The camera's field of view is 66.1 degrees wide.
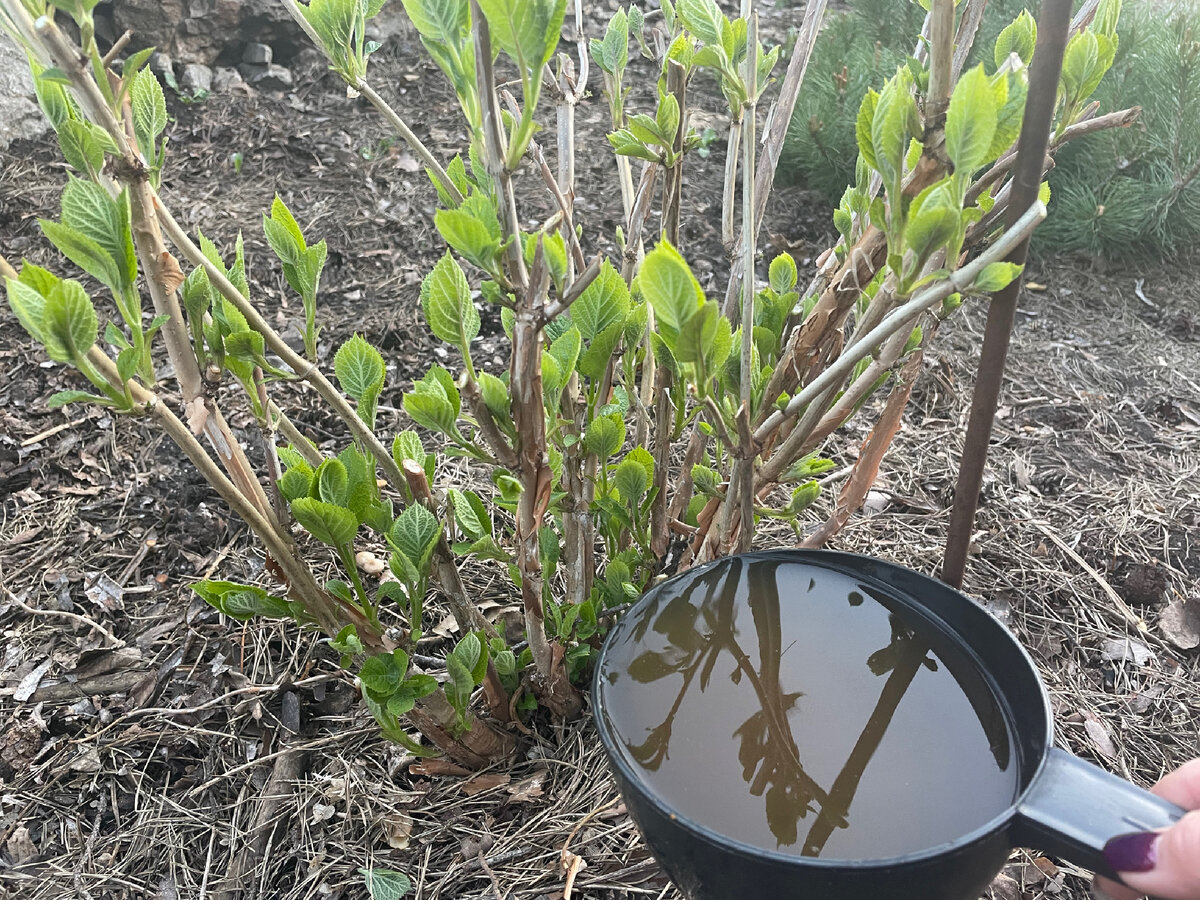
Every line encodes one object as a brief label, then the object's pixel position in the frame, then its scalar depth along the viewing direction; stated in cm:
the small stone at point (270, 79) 128
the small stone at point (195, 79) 123
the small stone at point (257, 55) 131
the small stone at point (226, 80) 126
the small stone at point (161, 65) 122
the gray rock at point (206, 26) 122
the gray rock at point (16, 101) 110
